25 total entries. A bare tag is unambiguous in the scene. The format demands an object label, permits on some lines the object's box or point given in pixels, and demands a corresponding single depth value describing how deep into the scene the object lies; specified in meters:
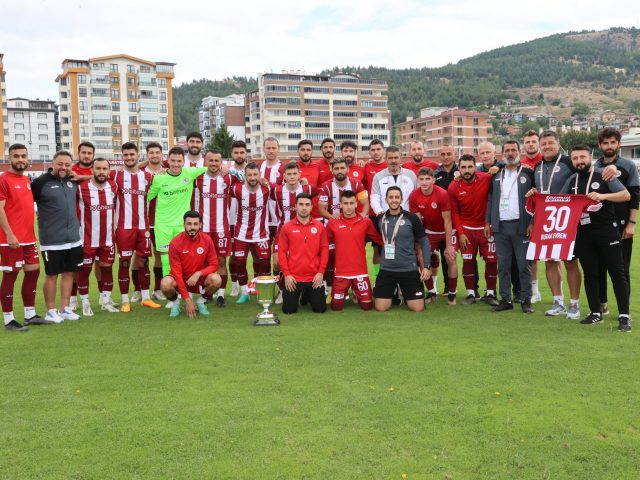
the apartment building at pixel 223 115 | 104.09
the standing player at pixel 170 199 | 8.29
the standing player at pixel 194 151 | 9.22
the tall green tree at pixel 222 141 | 60.78
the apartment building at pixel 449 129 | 100.69
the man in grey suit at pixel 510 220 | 7.55
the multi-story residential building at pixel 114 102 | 80.56
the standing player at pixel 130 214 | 8.23
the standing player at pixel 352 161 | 8.89
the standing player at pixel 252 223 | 8.66
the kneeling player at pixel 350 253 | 8.05
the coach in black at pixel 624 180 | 6.65
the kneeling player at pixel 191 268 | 7.67
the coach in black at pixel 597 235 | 6.55
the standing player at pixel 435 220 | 8.14
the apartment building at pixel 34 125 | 96.38
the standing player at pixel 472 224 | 8.12
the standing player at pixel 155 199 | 8.37
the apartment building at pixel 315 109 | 94.88
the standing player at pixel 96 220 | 7.94
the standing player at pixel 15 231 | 6.95
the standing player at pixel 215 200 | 8.65
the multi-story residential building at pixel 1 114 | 69.56
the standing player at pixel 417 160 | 8.93
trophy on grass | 7.09
